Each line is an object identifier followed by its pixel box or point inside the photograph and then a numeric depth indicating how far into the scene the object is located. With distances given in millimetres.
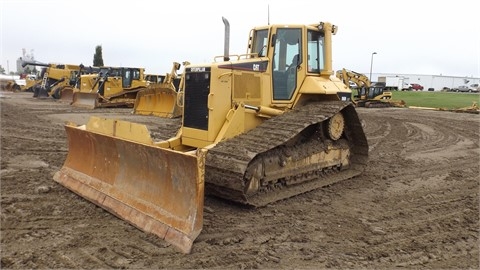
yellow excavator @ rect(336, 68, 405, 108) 28661
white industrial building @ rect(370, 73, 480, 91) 98562
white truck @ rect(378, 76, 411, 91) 80694
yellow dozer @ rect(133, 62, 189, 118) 17031
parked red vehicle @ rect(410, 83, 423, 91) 80775
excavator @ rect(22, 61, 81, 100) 29203
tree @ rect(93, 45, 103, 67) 61312
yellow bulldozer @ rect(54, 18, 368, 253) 4965
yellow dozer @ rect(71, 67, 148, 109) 22328
